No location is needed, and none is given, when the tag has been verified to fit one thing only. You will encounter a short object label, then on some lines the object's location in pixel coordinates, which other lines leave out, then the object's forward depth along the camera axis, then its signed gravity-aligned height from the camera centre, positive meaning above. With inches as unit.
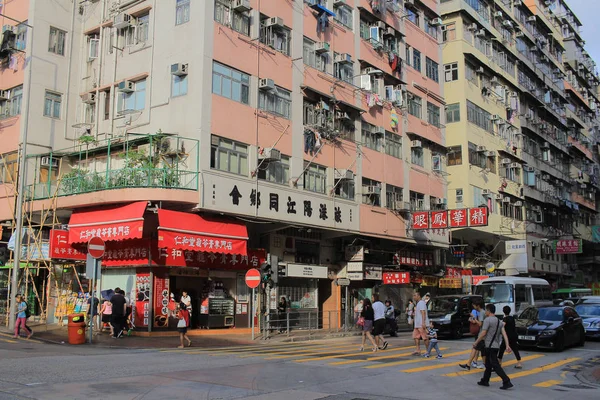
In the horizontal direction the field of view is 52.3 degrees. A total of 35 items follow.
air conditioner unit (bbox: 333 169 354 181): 1136.8 +214.2
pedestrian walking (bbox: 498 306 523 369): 594.2 -39.1
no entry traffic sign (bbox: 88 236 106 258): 714.8 +48.5
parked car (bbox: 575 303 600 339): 952.3 -41.3
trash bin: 720.3 -46.0
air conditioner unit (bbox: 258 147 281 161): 957.8 +211.3
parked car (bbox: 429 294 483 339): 936.9 -36.2
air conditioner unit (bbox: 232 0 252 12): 949.2 +439.0
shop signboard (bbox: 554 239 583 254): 1935.3 +144.0
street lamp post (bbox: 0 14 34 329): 865.0 +119.9
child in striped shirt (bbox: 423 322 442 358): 632.4 -51.8
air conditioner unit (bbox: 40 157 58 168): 991.0 +204.5
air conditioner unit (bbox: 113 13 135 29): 987.9 +432.8
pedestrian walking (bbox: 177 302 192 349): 705.0 -42.0
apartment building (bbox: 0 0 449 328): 873.5 +244.4
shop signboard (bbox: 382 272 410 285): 1300.4 +26.2
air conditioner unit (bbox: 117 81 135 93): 968.3 +318.7
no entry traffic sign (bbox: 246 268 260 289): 839.7 +15.8
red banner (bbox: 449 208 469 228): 1193.4 +140.7
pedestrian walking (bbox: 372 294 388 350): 711.6 -35.6
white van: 1083.2 -2.2
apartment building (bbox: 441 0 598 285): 1638.8 +492.0
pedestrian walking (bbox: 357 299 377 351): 700.6 -33.0
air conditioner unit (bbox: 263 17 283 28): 1015.0 +441.9
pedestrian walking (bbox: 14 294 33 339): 761.6 -36.5
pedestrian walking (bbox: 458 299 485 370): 536.1 -37.9
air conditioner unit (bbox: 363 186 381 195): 1215.6 +198.7
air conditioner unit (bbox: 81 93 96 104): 1053.2 +327.0
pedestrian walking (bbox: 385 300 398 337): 938.0 -44.5
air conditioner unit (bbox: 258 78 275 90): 984.3 +329.6
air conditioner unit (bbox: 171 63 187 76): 897.5 +320.6
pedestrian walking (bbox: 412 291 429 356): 640.4 -32.9
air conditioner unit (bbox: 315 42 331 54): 1123.9 +442.2
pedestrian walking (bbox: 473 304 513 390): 434.6 -39.2
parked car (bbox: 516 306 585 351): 738.8 -45.5
